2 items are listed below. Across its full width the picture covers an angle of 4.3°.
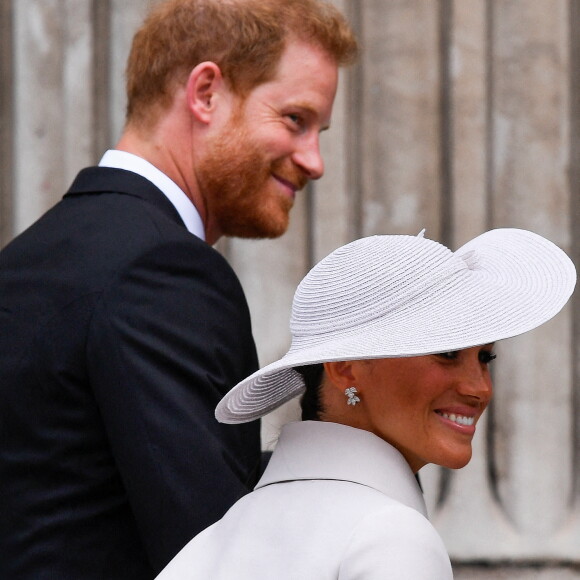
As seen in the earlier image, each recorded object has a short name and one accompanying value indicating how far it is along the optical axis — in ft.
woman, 26.26
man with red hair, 27.24
